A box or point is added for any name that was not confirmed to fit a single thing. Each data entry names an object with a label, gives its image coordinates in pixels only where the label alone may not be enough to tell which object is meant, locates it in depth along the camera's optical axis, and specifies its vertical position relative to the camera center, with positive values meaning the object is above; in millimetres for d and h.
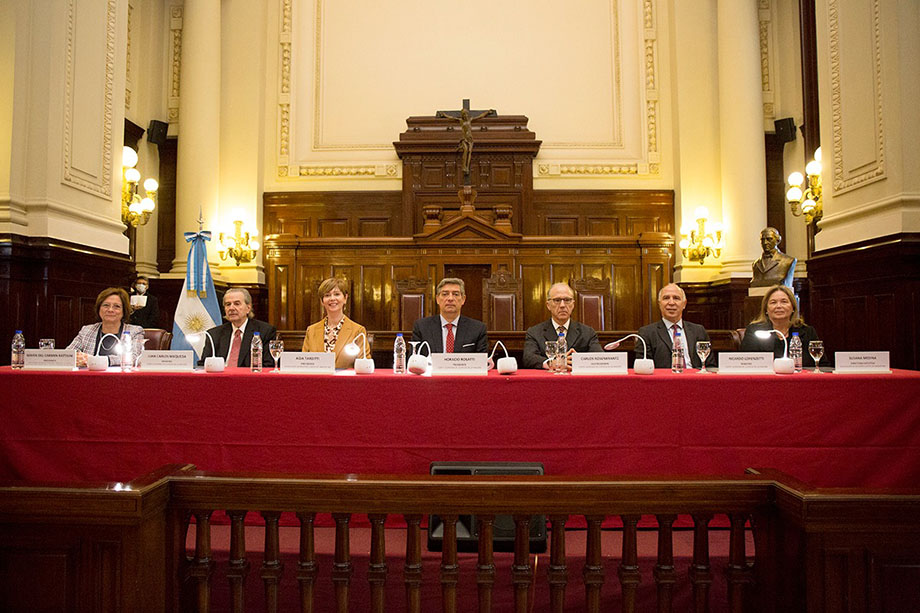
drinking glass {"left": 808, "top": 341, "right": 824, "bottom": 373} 3037 -91
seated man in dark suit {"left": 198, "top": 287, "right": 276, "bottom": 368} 3895 +9
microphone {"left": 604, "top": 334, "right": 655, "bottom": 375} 2789 -159
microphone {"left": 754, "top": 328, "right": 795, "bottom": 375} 2750 -157
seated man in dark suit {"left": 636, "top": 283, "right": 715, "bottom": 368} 3996 -4
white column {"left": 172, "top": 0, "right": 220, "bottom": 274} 9453 +3239
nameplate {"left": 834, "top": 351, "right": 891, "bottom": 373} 2801 -141
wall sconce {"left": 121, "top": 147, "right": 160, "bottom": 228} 7215 +1694
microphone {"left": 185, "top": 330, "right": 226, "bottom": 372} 2791 -134
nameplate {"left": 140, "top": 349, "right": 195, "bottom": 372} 2906 -121
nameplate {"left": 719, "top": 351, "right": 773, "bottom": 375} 2811 -143
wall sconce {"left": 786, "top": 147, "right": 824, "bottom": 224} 6309 +1602
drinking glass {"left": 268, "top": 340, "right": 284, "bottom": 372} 3135 -75
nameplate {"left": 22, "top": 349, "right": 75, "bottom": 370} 2977 -112
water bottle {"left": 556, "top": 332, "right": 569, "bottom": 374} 2996 -144
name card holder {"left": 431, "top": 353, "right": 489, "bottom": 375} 2781 -136
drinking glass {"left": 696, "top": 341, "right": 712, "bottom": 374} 3150 -91
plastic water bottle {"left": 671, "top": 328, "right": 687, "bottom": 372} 2994 -139
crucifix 10109 +3372
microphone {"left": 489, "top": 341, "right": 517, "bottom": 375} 2795 -151
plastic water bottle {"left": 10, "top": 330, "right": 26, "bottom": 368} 3037 -80
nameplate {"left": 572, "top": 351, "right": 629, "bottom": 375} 2822 -142
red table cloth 2479 -370
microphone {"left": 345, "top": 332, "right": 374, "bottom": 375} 2874 -151
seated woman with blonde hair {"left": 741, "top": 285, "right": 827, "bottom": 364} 3725 +47
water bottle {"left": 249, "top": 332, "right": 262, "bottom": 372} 2988 -102
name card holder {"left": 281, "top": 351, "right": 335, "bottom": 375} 2803 -129
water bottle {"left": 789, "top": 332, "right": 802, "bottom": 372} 3057 -97
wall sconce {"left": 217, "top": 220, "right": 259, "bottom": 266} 9555 +1386
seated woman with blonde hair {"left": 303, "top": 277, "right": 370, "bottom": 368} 3773 +50
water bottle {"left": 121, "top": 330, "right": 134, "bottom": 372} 3072 -79
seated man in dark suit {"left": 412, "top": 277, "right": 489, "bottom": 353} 4156 +35
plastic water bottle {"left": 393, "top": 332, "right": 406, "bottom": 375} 2992 -116
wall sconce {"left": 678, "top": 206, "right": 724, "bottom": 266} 9617 +1409
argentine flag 6395 +398
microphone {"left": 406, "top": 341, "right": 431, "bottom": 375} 2771 -142
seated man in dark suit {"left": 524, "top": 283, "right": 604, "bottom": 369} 3959 +14
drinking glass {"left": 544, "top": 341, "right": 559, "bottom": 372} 3139 -91
